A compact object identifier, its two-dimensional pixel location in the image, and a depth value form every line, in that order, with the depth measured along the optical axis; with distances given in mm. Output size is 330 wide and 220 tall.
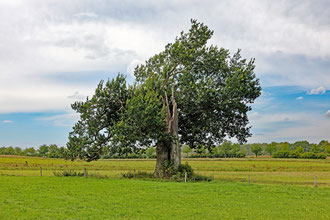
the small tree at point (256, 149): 181800
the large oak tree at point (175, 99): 34344
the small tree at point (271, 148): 187025
